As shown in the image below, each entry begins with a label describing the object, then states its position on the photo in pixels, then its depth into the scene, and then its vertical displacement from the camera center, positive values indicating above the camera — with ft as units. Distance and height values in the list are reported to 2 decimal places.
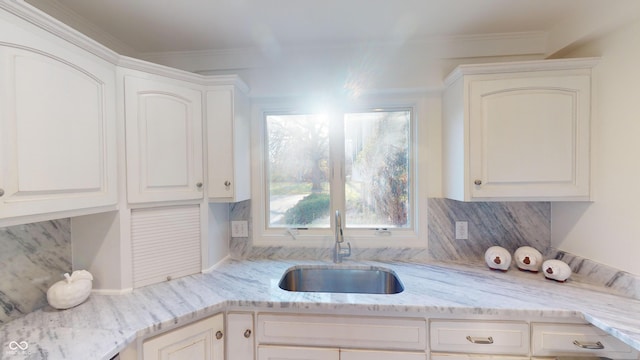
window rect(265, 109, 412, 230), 6.41 +0.15
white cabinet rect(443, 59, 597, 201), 4.75 +0.78
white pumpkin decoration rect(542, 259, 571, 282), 4.66 -1.74
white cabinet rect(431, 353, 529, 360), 3.99 -2.78
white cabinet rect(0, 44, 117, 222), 3.00 +0.61
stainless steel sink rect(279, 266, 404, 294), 5.78 -2.30
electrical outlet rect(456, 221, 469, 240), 5.98 -1.28
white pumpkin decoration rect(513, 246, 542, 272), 5.19 -1.70
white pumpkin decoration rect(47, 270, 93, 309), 3.94 -1.70
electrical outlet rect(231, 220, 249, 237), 6.48 -1.29
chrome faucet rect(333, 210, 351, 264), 5.85 -1.65
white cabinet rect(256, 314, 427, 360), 4.13 -2.59
